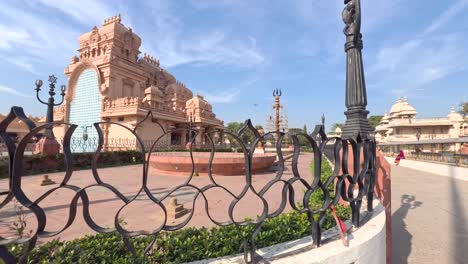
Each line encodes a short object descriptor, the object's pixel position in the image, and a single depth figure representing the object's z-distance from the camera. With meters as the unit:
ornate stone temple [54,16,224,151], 20.09
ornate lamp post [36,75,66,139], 11.48
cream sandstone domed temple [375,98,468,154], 37.88
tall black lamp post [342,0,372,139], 3.32
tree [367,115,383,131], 67.06
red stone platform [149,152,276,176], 7.74
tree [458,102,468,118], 40.51
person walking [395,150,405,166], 19.40
